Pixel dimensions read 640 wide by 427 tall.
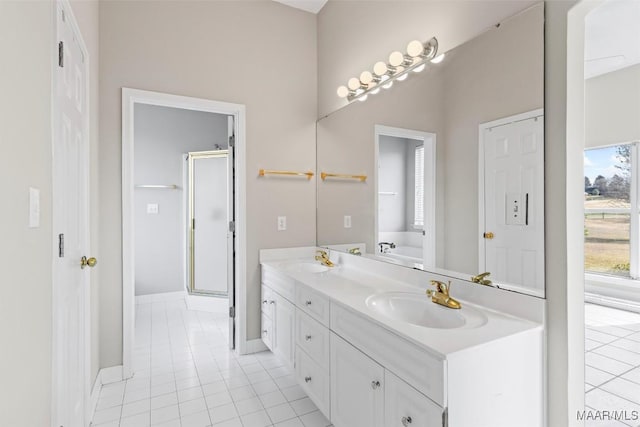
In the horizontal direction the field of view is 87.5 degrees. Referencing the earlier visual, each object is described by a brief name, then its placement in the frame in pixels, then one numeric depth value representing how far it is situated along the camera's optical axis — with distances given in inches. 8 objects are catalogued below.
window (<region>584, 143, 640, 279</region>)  147.9
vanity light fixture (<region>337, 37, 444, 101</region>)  73.6
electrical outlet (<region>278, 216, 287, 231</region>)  112.7
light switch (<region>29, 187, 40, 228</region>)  37.3
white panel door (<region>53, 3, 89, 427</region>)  48.2
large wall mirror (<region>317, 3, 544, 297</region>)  53.6
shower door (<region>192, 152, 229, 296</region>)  158.4
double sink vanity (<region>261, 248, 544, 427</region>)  42.9
